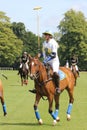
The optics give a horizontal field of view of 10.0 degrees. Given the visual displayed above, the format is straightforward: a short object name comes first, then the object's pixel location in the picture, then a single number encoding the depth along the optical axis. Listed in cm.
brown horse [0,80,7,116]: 1588
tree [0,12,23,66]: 12431
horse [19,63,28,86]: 3861
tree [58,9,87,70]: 11556
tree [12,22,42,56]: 15682
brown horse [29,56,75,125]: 1439
